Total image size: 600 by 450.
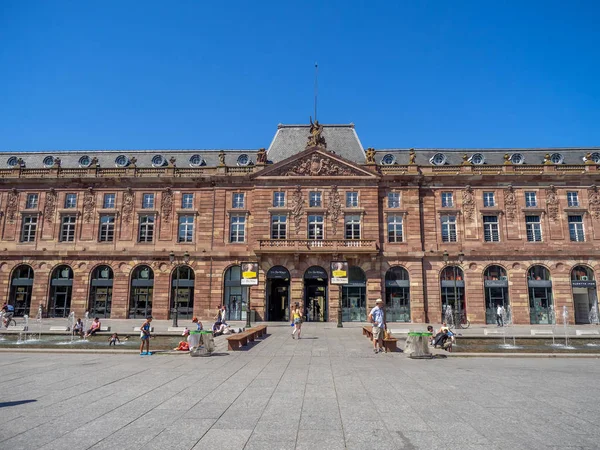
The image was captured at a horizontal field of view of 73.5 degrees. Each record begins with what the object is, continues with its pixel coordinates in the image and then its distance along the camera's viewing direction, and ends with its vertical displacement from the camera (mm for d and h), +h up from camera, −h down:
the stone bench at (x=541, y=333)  25688 -2866
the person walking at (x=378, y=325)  17594 -1601
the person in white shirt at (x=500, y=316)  36094 -2465
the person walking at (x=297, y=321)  22609 -1844
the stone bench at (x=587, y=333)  25103 -2811
